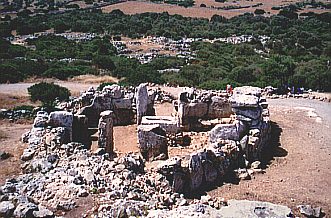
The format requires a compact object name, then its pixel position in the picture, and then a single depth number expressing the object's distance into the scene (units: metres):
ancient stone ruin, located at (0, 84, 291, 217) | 12.48
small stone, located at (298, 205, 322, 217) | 14.70
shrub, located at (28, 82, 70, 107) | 27.14
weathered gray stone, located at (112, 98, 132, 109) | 21.59
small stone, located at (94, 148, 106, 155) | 15.81
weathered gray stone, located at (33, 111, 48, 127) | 18.10
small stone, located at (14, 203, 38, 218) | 11.50
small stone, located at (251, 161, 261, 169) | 17.66
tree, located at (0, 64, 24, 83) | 32.44
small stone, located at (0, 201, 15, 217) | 11.63
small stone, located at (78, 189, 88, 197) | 12.45
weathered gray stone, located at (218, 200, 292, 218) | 14.10
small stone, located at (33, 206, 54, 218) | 11.58
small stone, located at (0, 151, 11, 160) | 16.75
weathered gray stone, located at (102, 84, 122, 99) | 21.48
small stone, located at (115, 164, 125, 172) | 14.16
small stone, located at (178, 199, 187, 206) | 13.32
